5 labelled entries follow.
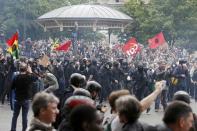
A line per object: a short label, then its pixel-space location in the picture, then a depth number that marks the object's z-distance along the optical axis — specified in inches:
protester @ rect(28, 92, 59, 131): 230.7
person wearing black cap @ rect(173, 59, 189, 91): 916.6
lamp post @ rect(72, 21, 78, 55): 1243.0
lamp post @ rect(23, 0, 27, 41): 2199.3
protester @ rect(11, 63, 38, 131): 518.6
